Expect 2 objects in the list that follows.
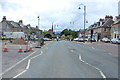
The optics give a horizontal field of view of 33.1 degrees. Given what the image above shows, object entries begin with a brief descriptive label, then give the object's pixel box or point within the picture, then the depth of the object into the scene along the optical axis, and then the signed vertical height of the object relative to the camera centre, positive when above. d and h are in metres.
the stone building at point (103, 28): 87.69 +3.99
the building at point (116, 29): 68.78 +2.89
